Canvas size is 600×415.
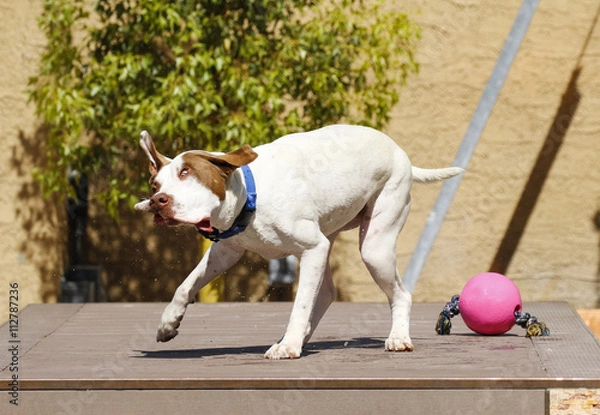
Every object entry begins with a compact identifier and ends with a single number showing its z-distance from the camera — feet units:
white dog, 31.63
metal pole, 57.48
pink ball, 39.75
